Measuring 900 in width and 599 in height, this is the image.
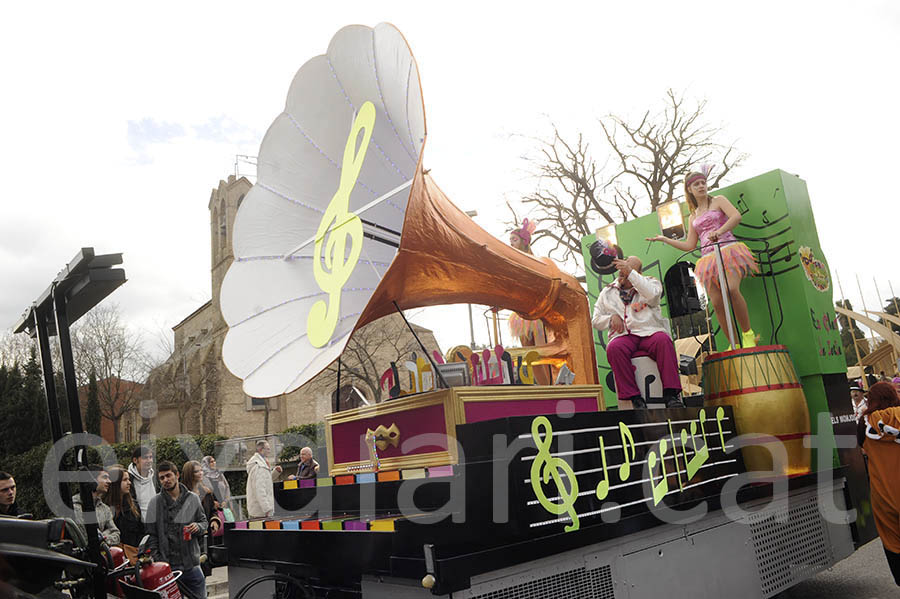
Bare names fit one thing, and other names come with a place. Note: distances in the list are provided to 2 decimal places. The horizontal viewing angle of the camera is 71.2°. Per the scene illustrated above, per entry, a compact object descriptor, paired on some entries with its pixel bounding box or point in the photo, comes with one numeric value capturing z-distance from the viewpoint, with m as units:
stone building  30.12
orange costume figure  4.82
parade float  2.91
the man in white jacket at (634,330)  4.93
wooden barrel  4.95
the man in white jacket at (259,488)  8.65
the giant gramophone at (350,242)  3.94
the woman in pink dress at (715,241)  5.85
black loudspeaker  6.52
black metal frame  3.44
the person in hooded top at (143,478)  7.19
